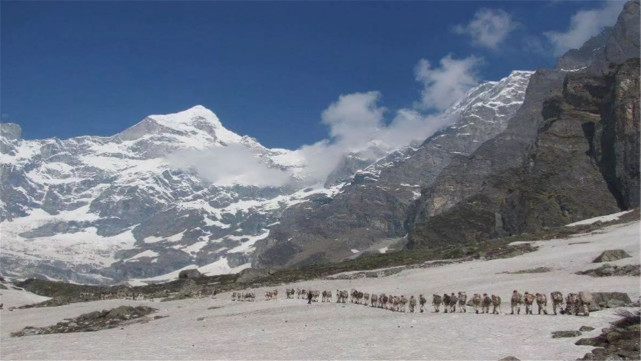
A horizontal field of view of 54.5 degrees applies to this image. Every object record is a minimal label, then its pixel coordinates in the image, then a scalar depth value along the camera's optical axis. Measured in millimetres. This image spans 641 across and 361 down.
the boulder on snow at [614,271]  50406
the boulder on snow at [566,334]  28359
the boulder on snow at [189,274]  130000
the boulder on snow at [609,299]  36406
